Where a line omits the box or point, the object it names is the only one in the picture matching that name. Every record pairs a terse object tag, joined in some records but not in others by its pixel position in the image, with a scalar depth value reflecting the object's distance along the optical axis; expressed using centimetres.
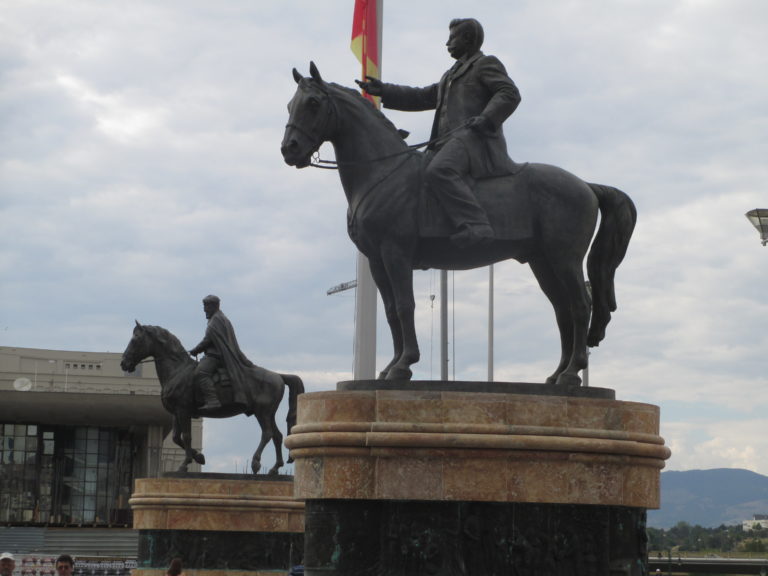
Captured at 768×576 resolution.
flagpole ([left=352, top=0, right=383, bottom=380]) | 2489
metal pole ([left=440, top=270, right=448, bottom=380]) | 3647
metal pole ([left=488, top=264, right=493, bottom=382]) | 4259
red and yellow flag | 2553
